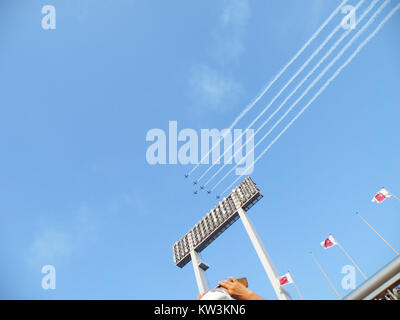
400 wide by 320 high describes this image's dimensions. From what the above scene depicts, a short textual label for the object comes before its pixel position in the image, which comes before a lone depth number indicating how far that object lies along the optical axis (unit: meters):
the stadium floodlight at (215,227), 48.12
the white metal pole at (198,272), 47.75
